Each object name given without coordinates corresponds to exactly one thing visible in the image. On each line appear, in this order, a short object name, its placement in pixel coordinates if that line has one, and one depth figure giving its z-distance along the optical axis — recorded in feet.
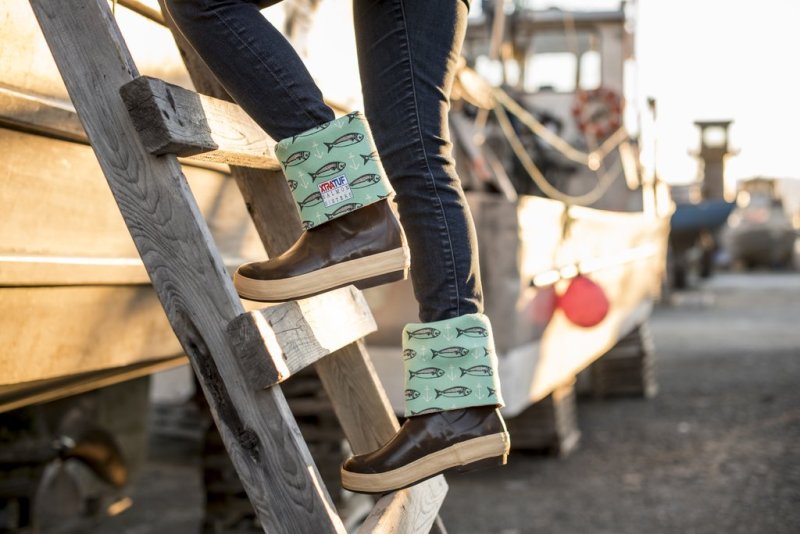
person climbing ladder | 10.03
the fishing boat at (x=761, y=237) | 125.17
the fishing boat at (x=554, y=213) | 17.96
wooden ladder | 9.80
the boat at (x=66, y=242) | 10.69
